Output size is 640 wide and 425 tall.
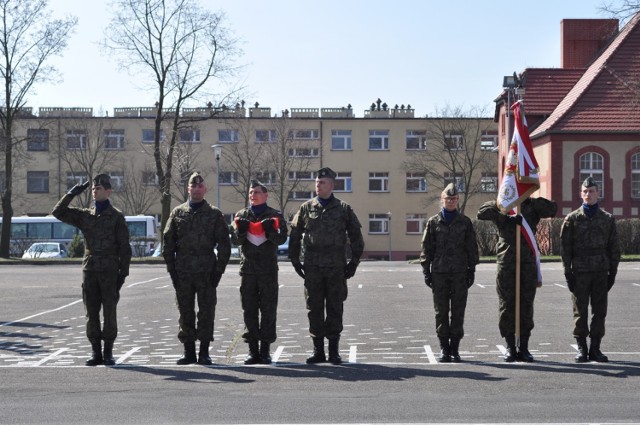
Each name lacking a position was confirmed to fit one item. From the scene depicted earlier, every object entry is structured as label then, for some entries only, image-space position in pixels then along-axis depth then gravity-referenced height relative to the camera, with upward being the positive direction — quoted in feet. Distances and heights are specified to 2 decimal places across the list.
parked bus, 234.99 +0.59
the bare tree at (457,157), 260.01 +17.54
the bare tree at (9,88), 176.45 +22.71
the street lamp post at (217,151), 165.58 +11.92
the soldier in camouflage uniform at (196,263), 39.11 -1.09
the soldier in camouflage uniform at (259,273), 39.22 -1.45
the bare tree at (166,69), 177.76 +25.92
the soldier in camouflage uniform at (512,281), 39.19 -1.72
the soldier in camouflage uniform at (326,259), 39.14 -0.95
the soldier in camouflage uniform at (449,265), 39.27 -1.16
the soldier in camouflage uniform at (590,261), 39.19 -1.02
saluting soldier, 39.47 -0.99
